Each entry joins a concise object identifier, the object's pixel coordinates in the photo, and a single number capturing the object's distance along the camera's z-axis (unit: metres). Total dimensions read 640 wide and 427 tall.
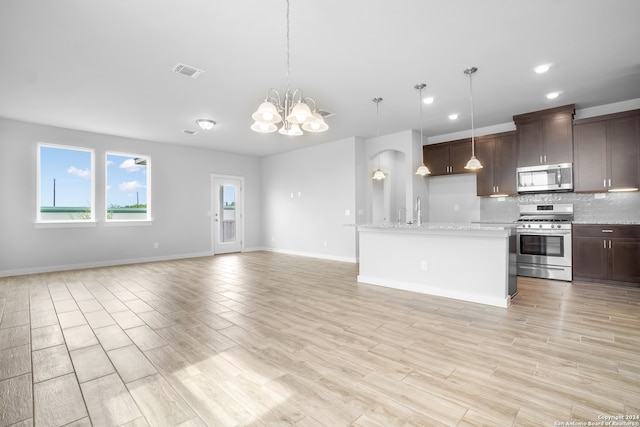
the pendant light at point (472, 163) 4.16
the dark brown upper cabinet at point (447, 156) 6.20
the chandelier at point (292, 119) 2.45
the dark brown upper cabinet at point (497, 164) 5.58
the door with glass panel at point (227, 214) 8.34
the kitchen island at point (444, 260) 3.59
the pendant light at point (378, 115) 4.71
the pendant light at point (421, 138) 4.15
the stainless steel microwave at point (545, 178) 4.95
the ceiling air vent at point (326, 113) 5.16
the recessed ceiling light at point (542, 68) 3.57
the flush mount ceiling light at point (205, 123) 5.56
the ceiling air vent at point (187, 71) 3.56
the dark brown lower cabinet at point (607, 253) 4.40
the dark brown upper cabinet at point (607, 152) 4.48
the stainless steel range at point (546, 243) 4.89
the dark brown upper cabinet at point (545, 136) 4.92
